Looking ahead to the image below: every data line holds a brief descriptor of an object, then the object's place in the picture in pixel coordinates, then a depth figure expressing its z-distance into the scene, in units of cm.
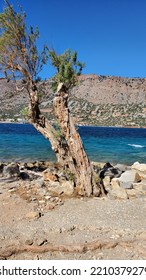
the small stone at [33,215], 584
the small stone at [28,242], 460
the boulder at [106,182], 815
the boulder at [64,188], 744
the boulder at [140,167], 1221
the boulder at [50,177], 902
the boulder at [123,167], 1313
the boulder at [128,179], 826
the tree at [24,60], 787
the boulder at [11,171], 973
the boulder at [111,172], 1008
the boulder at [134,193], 757
